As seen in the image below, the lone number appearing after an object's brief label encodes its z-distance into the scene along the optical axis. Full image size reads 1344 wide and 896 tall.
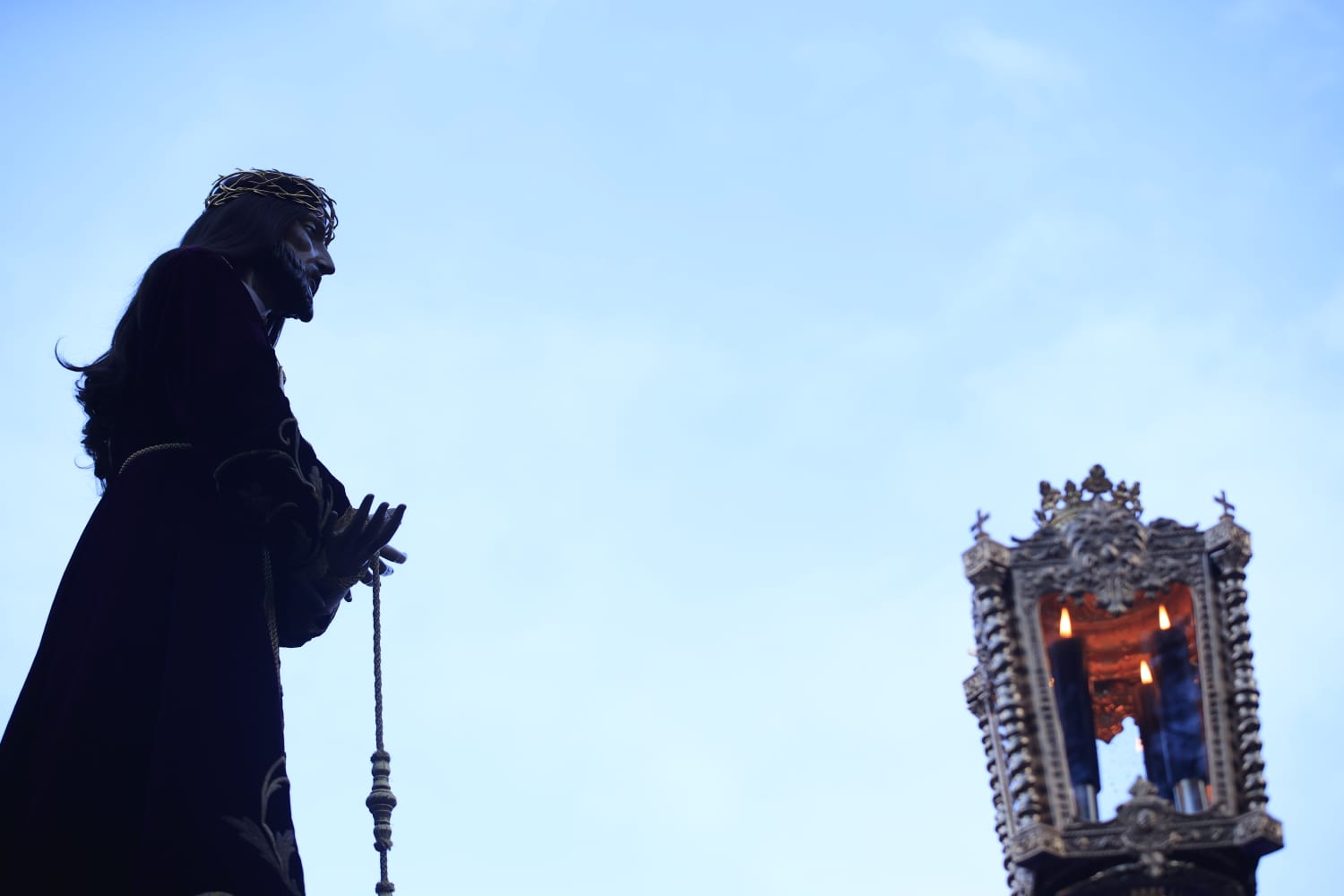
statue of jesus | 6.67
